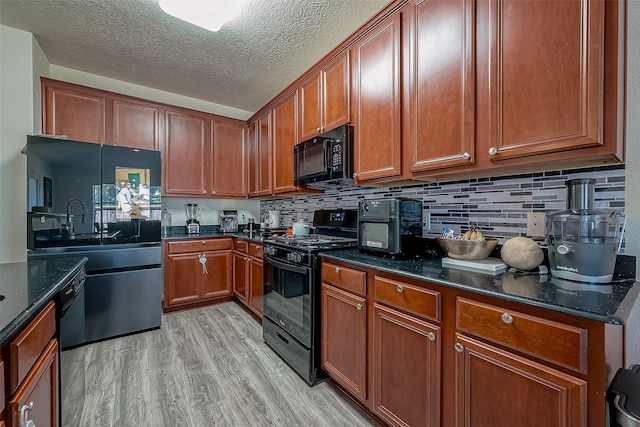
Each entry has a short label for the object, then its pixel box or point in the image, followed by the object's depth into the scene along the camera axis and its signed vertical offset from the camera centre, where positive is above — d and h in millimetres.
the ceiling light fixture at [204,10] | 1645 +1230
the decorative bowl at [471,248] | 1317 -182
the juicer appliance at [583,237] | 994 -104
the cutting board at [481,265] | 1227 -252
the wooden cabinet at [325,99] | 2082 +917
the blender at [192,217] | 3520 -73
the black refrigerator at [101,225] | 2209 -115
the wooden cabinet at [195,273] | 2996 -700
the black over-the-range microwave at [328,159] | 2023 +406
